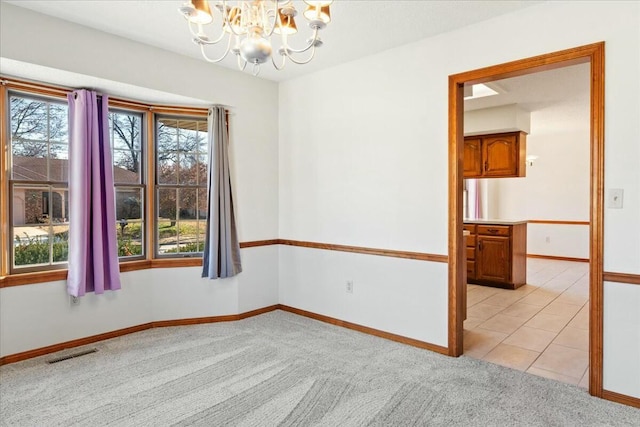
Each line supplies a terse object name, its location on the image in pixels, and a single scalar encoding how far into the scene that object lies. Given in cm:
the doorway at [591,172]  258
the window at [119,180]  323
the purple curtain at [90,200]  333
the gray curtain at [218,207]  400
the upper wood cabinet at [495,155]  602
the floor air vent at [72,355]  315
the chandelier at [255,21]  185
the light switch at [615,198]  252
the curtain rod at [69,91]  312
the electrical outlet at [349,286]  399
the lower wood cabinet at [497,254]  570
